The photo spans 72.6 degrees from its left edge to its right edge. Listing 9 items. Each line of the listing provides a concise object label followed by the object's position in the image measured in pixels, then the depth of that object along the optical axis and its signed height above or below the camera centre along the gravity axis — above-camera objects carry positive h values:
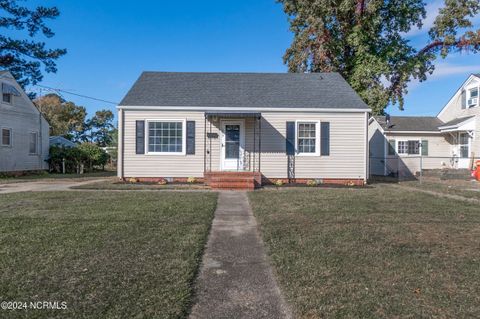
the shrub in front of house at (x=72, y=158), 21.97 +0.25
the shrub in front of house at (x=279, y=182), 13.02 -0.77
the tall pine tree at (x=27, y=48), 22.66 +8.16
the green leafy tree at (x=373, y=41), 19.88 +7.82
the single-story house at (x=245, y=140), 13.30 +0.94
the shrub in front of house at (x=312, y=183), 12.93 -0.79
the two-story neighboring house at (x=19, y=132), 18.20 +1.79
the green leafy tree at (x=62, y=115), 40.31 +6.16
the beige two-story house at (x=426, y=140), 20.19 +1.59
